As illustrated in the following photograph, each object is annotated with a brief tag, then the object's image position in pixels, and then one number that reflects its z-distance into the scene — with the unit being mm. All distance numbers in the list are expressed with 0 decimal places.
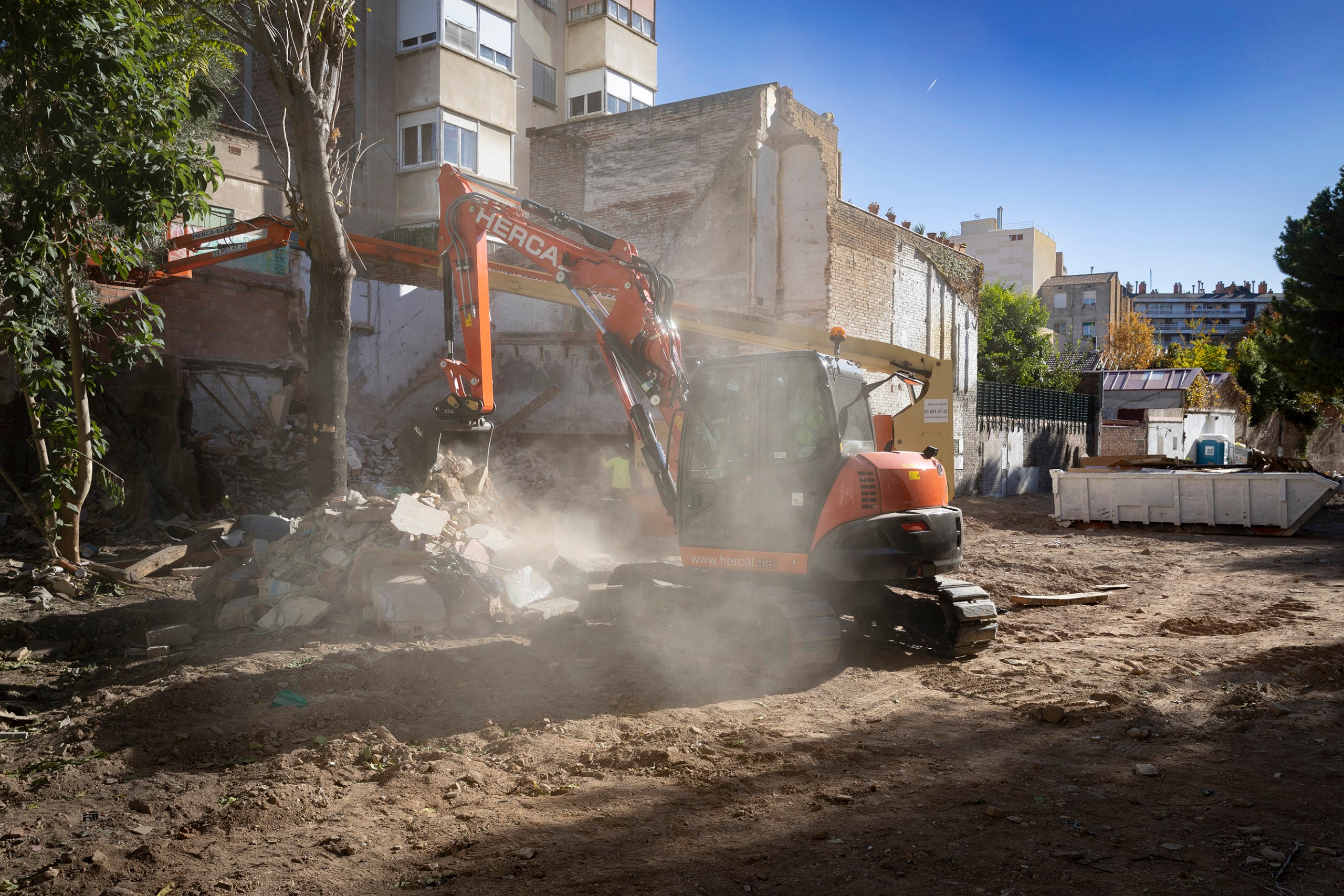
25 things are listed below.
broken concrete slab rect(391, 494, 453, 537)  8109
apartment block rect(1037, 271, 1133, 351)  72562
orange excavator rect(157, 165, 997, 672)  6773
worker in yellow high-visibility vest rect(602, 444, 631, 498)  13891
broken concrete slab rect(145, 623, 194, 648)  7102
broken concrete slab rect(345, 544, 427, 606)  7797
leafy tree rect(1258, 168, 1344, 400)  21406
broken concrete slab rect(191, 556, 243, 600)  8328
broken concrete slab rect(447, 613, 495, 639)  7691
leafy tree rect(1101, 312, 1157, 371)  50812
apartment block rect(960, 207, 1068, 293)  69125
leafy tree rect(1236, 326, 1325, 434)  35219
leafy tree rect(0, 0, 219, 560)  7230
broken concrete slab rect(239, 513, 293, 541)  9852
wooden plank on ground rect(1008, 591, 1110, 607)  9875
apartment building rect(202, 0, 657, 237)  20969
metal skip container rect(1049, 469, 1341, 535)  15391
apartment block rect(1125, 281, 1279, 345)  118750
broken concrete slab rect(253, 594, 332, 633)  7570
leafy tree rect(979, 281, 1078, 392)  36250
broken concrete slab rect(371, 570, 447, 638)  7422
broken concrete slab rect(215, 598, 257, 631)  7613
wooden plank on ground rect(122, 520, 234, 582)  9023
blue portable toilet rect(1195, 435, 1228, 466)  21859
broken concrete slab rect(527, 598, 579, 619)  8445
